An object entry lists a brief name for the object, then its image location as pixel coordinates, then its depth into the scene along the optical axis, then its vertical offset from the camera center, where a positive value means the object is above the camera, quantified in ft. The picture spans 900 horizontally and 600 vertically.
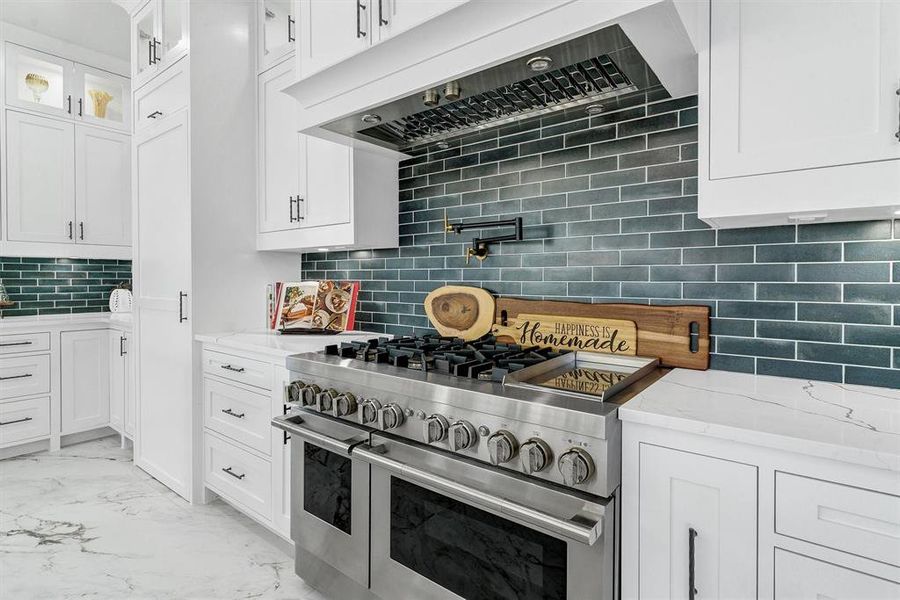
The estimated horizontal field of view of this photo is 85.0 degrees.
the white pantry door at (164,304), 8.72 -0.24
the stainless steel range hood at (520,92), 4.60 +2.23
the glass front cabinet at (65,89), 11.51 +5.09
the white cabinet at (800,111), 3.52 +1.39
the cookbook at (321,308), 8.68 -0.30
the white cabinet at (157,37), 8.81 +4.86
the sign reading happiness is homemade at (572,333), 5.72 -0.52
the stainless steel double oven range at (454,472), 3.86 -1.69
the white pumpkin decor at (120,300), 13.09 -0.22
